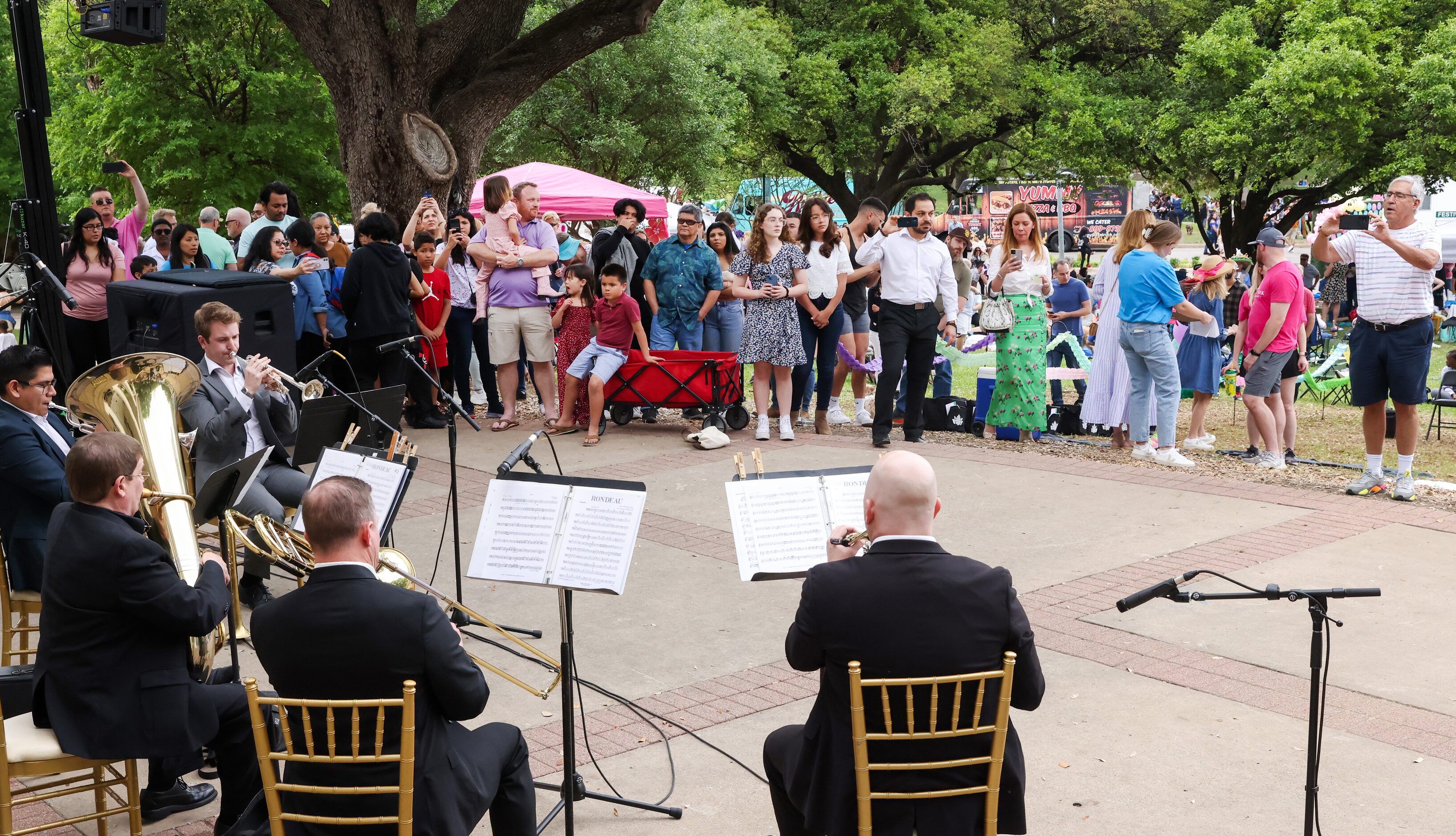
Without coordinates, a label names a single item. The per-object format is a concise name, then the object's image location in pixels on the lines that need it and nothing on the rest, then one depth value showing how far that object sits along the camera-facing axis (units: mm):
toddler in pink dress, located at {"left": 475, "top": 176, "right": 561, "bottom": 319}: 10617
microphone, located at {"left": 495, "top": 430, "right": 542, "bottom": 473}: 3979
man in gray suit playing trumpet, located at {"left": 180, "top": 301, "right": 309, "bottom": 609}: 5902
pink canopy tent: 17062
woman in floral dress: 10125
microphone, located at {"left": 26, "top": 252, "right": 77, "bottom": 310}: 7105
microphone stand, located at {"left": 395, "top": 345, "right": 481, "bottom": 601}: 5461
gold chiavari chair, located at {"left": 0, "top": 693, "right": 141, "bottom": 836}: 3553
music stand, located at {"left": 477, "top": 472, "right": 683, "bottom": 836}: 3826
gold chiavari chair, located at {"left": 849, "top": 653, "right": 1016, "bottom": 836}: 2953
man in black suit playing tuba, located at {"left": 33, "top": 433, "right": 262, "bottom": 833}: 3525
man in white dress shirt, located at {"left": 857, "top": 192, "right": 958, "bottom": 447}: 9719
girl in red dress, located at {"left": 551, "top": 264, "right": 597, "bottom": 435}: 10625
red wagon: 10414
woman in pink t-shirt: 9328
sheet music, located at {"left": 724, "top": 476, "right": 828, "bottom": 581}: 3645
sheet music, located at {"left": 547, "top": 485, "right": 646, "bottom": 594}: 3701
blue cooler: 11070
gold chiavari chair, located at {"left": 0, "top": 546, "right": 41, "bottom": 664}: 4793
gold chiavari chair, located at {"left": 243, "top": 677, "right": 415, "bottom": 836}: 2959
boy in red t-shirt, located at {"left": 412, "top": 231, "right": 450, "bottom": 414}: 10773
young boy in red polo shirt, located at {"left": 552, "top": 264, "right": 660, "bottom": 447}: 10148
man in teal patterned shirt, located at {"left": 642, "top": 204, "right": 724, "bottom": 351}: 10602
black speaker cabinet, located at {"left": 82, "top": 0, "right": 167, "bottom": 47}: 8539
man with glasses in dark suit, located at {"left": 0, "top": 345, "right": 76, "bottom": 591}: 4746
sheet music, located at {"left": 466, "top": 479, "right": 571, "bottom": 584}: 3736
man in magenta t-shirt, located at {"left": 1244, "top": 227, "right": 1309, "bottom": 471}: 9195
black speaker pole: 7320
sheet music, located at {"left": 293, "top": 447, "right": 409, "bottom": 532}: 4793
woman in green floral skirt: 10219
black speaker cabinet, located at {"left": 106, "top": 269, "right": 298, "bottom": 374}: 7559
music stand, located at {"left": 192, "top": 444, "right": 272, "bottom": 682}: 4566
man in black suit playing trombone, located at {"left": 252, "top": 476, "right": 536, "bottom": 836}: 3059
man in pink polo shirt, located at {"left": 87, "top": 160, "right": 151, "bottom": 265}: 10604
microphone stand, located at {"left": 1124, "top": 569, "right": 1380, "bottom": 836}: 3146
